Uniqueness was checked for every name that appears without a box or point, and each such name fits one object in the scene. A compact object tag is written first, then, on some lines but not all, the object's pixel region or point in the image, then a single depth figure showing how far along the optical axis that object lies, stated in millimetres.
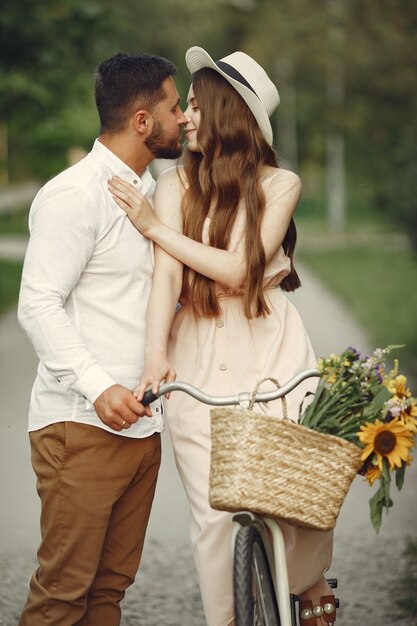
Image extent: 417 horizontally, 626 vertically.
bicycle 5882
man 6459
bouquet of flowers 6003
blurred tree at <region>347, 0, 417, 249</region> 33359
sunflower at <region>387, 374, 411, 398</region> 6030
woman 7014
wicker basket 5685
